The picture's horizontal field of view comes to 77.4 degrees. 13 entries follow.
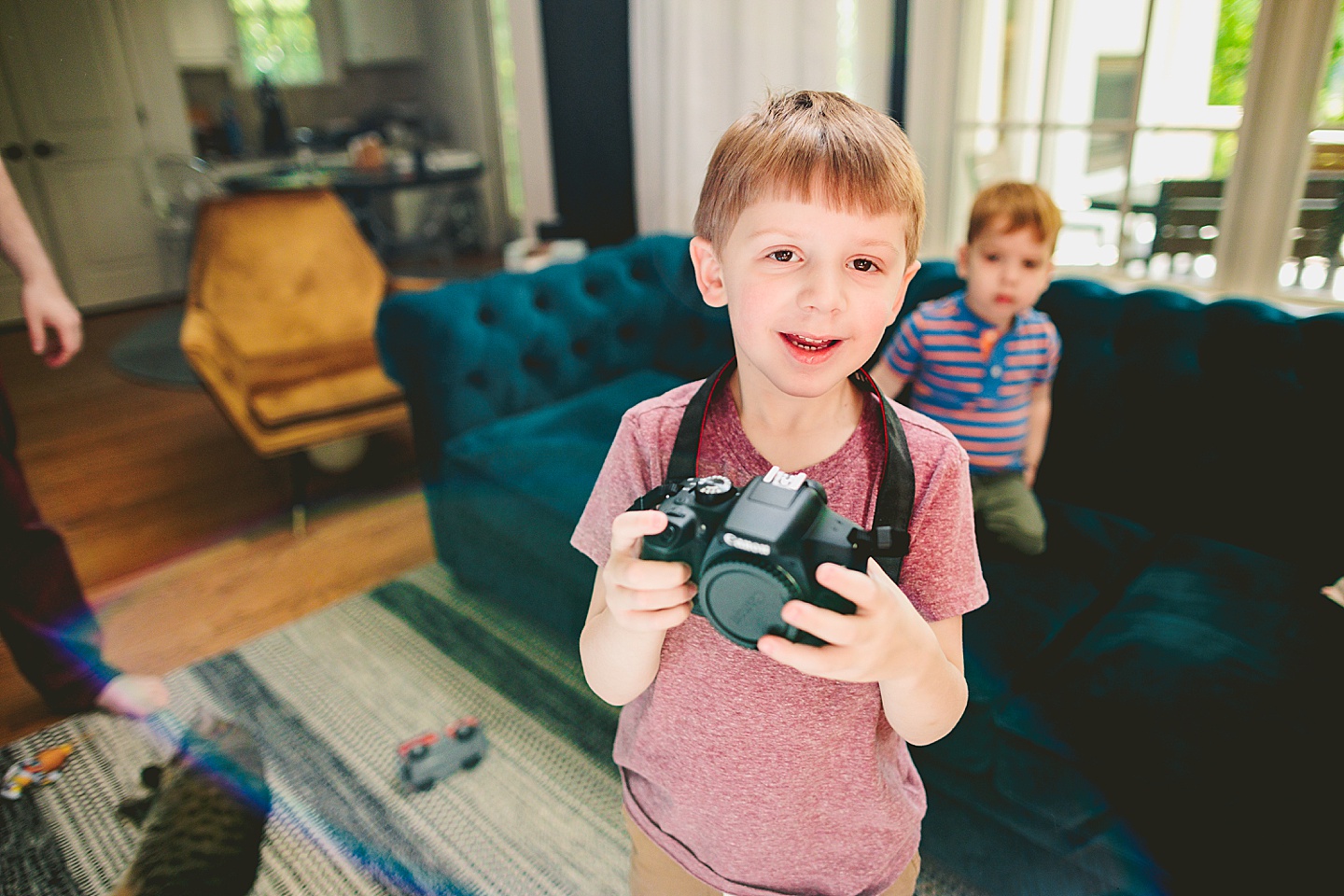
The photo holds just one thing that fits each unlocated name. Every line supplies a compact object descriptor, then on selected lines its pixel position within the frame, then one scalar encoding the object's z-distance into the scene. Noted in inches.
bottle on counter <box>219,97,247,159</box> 91.7
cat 46.7
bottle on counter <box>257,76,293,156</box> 137.4
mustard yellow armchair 84.1
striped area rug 47.3
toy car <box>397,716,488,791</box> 53.0
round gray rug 131.8
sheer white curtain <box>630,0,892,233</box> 63.4
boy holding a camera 19.6
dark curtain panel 98.3
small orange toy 54.0
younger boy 48.2
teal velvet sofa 35.7
